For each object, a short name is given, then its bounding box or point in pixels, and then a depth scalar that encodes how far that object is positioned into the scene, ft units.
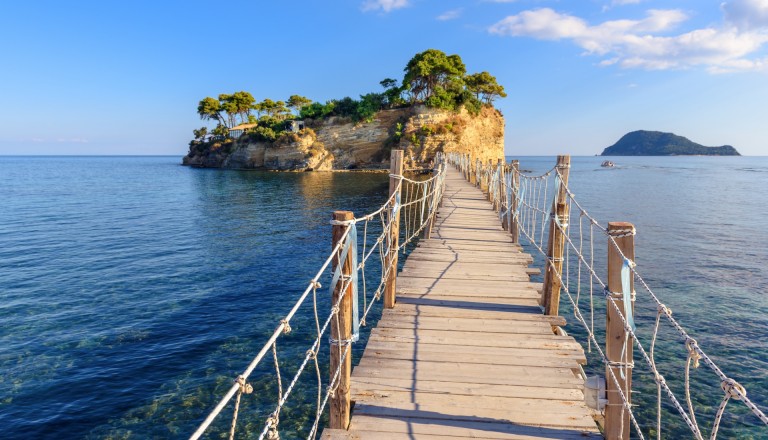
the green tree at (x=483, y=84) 222.48
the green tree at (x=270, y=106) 272.31
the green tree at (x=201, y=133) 291.91
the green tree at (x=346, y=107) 199.21
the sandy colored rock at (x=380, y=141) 183.01
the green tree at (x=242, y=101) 265.13
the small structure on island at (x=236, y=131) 266.18
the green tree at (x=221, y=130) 267.18
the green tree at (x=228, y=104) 263.08
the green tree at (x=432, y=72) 183.11
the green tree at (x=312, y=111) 209.46
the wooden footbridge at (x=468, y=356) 10.83
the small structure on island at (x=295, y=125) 207.82
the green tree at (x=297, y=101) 259.80
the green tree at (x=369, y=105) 193.67
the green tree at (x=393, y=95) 200.13
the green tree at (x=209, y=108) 265.28
